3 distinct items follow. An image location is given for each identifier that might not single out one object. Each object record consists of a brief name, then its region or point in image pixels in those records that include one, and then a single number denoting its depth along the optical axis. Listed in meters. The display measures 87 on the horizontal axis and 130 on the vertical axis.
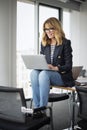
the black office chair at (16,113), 1.73
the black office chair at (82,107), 1.89
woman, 2.43
